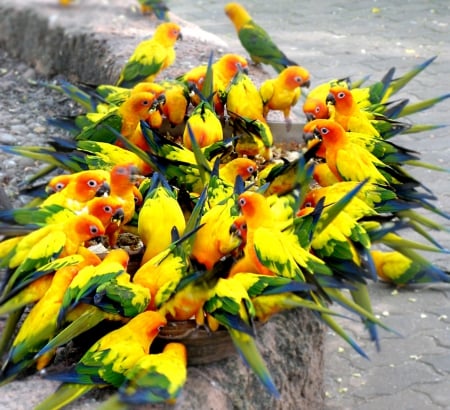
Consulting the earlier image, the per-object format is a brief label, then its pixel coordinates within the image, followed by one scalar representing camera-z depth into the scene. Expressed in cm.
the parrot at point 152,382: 381
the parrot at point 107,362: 394
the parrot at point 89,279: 419
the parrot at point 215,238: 473
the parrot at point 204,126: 611
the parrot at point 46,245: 456
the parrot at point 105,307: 414
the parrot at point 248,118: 625
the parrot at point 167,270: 436
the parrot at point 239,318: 406
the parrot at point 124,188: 523
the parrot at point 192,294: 422
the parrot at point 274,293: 424
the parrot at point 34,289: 439
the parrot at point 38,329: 417
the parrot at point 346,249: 477
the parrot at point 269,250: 444
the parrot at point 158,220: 484
